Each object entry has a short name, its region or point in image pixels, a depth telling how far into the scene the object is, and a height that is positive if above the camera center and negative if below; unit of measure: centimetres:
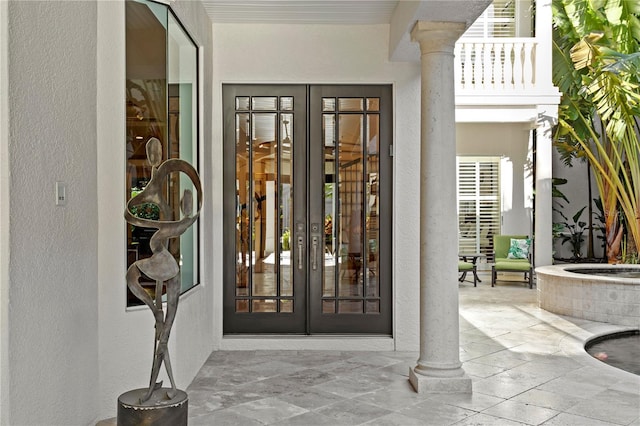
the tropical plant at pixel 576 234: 1328 -17
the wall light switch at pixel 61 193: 348 +18
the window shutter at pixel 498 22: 1309 +405
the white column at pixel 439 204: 512 +17
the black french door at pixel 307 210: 661 +16
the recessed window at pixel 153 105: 436 +86
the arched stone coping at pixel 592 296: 804 -89
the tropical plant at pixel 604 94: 930 +199
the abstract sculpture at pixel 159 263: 329 -18
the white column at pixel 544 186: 1127 +69
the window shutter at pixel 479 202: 1320 +48
